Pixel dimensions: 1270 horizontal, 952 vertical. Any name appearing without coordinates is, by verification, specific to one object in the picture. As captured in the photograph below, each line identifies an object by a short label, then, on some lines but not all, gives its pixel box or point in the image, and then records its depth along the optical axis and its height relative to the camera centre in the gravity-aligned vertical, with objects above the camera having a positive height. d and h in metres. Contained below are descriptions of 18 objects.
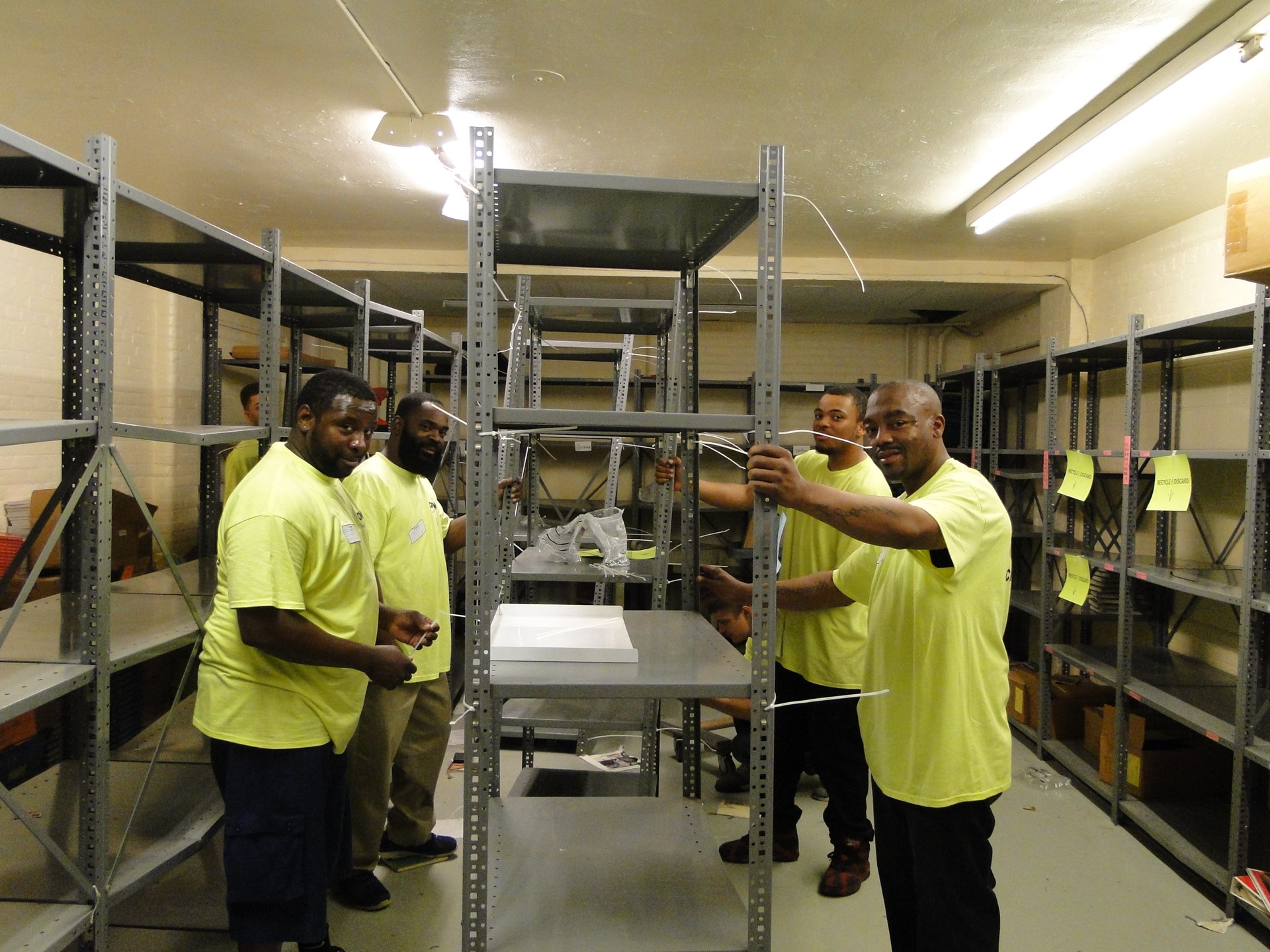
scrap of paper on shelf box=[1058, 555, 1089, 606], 3.66 -0.53
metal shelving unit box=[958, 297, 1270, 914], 2.72 -0.51
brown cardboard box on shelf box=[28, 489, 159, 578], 3.98 -0.46
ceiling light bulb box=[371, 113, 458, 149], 3.02 +1.29
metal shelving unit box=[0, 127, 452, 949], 1.67 -0.46
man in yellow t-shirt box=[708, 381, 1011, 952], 1.67 -0.49
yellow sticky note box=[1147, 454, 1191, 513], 3.12 -0.04
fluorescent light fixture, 2.23 +1.26
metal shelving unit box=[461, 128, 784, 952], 1.38 -0.39
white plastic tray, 1.48 -0.36
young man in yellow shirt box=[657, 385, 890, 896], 2.68 -0.71
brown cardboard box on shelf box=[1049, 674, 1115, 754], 4.10 -1.23
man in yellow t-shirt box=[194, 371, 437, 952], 1.82 -0.54
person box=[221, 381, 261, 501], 3.48 -0.03
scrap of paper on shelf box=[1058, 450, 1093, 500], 3.72 -0.02
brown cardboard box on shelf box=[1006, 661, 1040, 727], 4.29 -1.25
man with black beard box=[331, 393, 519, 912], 2.58 -0.80
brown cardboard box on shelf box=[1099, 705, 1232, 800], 3.37 -1.27
